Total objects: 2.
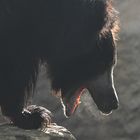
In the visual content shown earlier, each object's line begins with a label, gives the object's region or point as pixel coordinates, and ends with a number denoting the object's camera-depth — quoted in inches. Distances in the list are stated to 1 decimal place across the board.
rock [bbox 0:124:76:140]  345.4
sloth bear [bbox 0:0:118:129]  362.9
